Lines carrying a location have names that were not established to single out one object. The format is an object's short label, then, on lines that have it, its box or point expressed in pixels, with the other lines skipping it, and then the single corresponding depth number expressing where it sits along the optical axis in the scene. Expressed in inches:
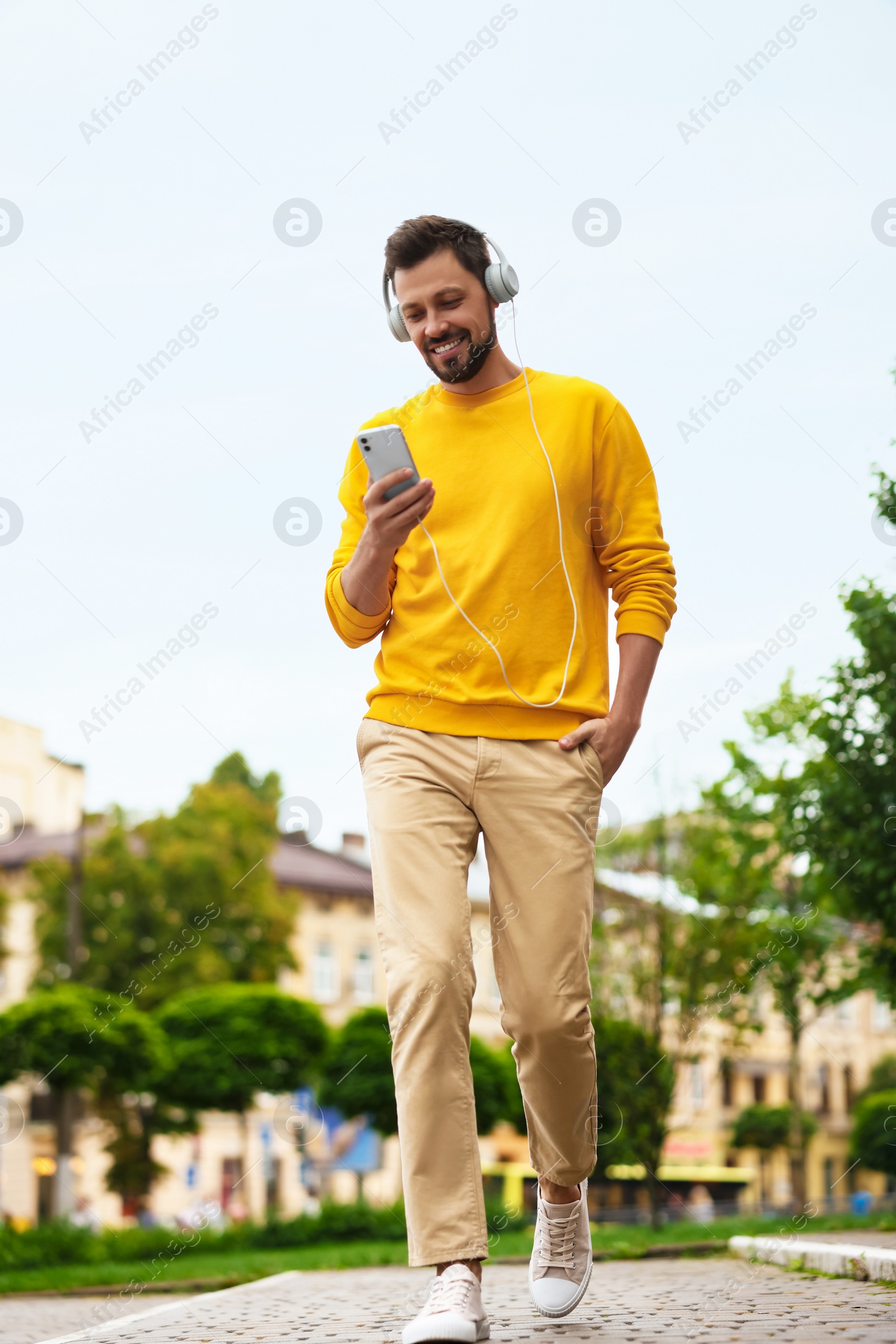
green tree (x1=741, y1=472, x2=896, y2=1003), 432.8
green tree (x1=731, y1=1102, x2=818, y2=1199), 2237.9
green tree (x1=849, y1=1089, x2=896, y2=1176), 1512.1
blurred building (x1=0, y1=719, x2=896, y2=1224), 1843.0
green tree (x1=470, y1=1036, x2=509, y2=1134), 987.3
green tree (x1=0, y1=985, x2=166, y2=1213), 860.6
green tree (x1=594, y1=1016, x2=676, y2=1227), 674.2
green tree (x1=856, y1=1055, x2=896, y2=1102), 2489.2
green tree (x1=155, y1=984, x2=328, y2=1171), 1023.6
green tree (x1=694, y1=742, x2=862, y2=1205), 749.3
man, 139.0
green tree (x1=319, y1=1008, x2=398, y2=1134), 979.3
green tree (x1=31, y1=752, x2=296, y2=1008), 1585.9
